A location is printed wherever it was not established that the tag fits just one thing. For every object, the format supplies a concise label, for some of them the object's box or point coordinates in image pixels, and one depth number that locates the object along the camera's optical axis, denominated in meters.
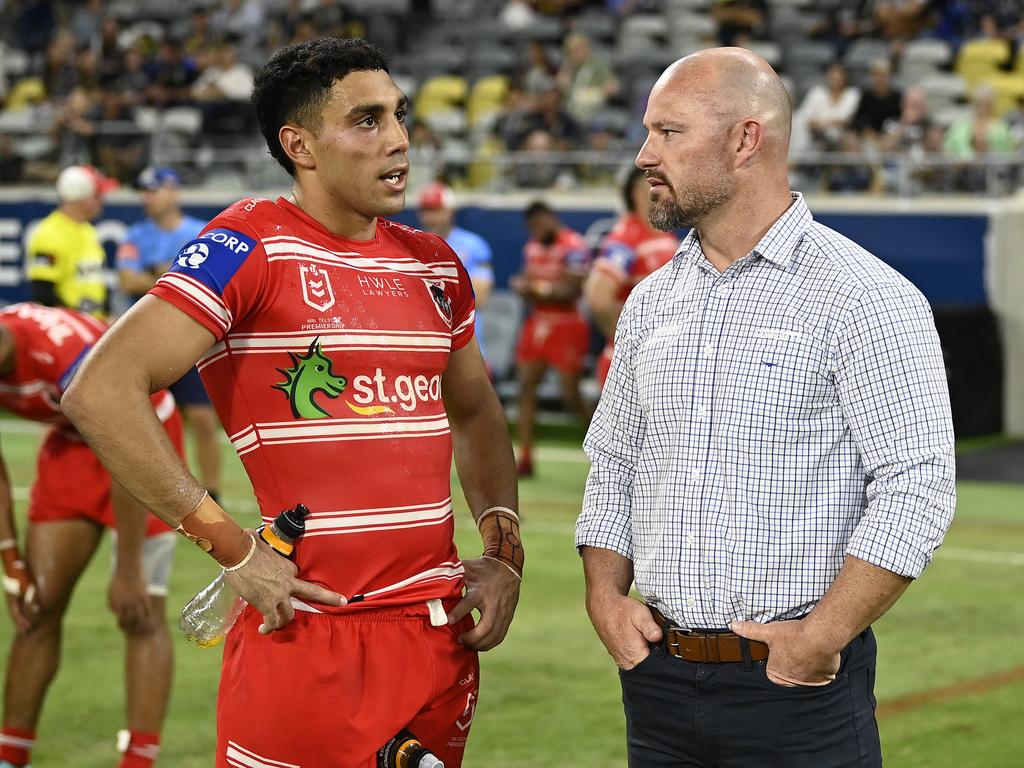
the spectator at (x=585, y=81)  18.84
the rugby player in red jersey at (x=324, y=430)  3.22
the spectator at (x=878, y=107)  16.45
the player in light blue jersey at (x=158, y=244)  11.39
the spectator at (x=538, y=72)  19.38
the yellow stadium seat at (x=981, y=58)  17.48
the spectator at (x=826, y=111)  16.52
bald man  3.15
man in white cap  11.43
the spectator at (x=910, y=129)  15.72
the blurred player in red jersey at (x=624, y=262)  10.27
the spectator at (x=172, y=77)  21.23
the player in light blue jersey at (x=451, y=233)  11.80
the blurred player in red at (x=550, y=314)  13.36
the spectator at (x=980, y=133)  15.12
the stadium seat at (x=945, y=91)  17.44
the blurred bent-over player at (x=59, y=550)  5.52
